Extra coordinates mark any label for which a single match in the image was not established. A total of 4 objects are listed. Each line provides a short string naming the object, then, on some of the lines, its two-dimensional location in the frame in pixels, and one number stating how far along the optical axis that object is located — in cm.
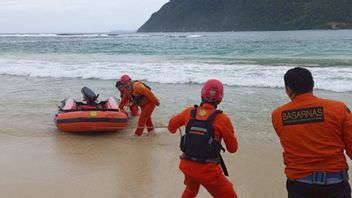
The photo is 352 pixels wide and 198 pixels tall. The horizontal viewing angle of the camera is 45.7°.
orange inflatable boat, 684
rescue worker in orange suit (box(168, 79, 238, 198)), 332
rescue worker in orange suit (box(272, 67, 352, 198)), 260
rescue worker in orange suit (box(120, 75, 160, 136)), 675
